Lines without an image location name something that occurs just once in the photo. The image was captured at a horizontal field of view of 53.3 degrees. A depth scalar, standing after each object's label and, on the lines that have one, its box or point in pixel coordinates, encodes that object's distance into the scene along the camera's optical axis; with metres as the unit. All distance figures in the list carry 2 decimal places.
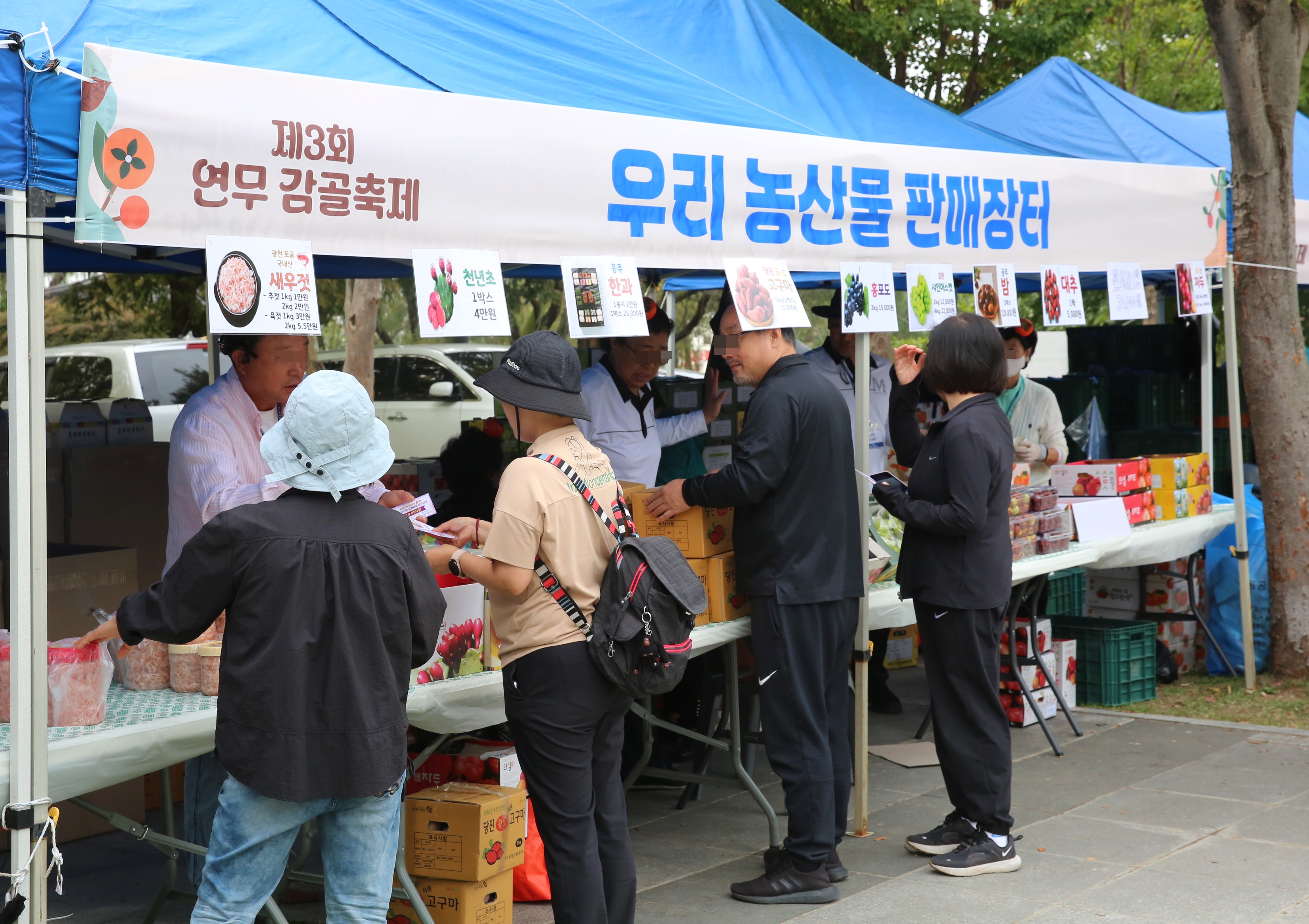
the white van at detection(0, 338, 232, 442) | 12.77
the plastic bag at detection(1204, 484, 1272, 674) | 7.54
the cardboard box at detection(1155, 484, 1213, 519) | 7.04
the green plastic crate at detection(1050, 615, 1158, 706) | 7.04
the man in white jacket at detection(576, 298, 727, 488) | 5.27
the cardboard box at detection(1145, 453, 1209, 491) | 7.02
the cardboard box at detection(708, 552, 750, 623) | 4.52
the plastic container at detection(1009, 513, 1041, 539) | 5.89
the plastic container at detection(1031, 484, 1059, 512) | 6.16
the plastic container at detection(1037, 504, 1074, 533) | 6.13
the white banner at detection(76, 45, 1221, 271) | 2.91
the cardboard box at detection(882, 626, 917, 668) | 7.85
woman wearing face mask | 6.83
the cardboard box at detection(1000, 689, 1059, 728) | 6.72
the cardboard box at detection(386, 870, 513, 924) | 3.84
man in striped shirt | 3.53
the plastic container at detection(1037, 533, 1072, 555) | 6.13
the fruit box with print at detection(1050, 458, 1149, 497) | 6.70
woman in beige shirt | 3.25
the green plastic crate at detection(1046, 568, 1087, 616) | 7.58
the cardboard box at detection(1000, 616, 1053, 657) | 6.64
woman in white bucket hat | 2.66
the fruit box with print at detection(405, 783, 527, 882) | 3.82
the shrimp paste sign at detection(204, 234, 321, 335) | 2.96
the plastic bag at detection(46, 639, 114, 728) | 3.09
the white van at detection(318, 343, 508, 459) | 15.17
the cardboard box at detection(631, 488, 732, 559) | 4.45
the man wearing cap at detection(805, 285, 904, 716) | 6.07
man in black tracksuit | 4.21
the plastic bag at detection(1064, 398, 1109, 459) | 9.58
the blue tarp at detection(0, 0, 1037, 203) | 3.03
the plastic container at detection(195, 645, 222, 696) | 3.38
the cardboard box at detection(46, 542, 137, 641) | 4.12
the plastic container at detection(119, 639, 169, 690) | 3.44
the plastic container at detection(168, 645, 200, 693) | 3.40
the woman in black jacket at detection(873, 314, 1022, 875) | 4.39
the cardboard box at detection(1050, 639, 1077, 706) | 6.91
